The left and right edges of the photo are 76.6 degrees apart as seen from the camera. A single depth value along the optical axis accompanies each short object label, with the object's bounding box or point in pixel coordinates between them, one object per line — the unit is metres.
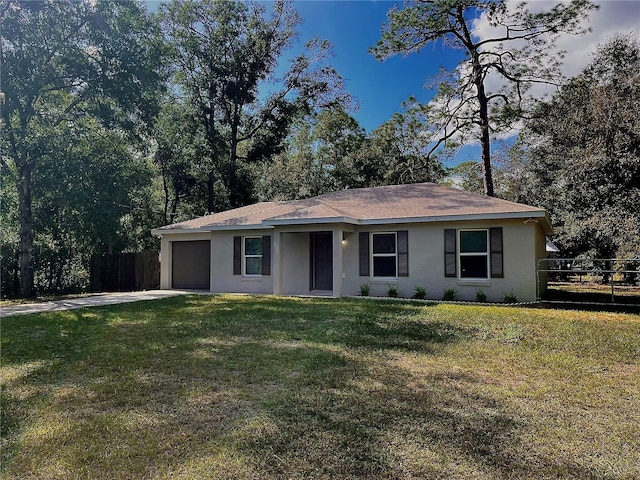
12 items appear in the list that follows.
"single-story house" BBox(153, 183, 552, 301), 11.06
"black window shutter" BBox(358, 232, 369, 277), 12.53
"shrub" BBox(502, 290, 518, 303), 10.86
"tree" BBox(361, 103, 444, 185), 21.44
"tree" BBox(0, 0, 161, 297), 12.12
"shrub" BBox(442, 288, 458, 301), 11.39
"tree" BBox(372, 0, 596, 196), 17.38
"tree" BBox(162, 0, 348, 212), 23.05
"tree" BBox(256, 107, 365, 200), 27.86
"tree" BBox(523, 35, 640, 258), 16.00
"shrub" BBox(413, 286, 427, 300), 11.73
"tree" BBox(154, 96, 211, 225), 22.61
